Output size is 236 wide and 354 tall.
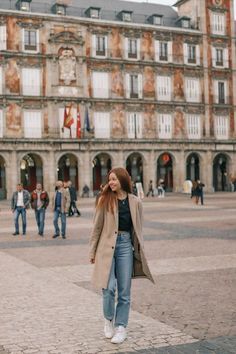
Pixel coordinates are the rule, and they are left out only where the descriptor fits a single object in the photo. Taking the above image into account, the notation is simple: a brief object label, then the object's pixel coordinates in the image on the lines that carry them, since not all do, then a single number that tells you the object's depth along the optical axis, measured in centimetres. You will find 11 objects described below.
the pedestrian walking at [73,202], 2657
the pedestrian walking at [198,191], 3453
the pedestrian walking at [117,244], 621
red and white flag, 4909
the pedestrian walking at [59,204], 1748
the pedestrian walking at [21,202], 1892
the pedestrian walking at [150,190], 5000
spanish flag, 4834
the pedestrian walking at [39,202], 1814
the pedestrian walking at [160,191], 4735
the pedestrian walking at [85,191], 4897
